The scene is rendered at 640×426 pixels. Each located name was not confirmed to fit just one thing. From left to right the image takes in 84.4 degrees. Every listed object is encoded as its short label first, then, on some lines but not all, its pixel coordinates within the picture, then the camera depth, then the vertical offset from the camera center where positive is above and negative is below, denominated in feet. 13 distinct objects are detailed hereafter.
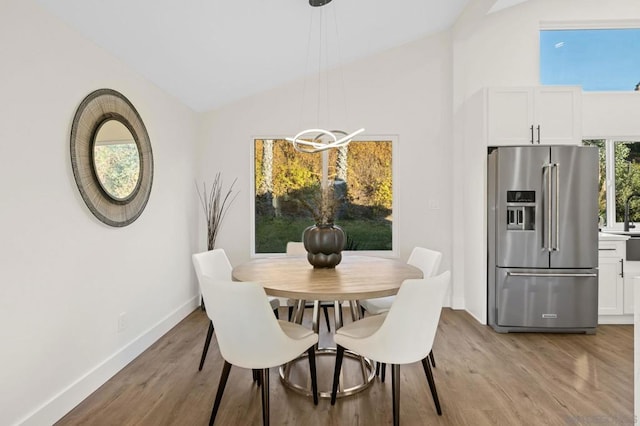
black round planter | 8.09 -0.78
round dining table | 6.14 -1.36
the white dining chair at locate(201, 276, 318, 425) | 5.47 -1.94
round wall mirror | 7.17 +1.22
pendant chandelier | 8.77 +1.74
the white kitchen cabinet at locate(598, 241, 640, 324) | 11.36 -2.19
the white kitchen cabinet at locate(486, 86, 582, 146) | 11.41 +3.18
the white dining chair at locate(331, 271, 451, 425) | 5.53 -1.95
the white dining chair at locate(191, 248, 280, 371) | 8.43 -1.47
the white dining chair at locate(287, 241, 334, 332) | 11.22 -1.29
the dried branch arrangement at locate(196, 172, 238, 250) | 13.57 +0.37
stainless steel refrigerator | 10.69 -0.89
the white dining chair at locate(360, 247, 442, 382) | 8.55 -1.56
